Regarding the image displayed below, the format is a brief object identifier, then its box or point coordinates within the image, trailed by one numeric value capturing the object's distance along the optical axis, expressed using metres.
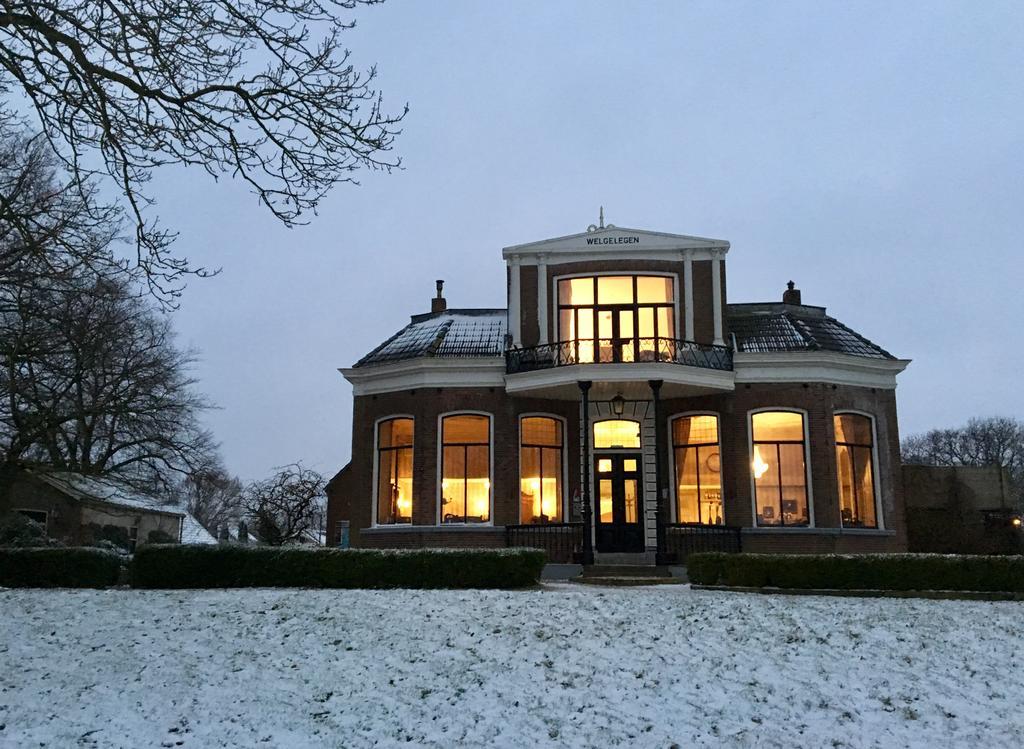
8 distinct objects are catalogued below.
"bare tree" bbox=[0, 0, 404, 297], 7.58
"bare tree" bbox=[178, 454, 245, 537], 70.88
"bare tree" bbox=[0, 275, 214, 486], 14.85
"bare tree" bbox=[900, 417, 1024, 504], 69.44
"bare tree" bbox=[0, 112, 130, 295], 9.34
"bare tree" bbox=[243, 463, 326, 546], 26.28
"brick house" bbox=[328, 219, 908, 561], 20.70
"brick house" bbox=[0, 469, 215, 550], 32.69
